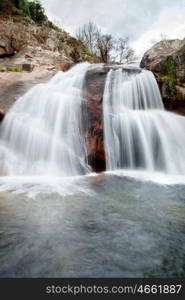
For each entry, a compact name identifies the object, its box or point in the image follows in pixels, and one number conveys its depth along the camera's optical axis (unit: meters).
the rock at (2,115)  6.62
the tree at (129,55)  26.14
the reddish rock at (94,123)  6.09
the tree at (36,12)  19.72
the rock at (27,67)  10.73
